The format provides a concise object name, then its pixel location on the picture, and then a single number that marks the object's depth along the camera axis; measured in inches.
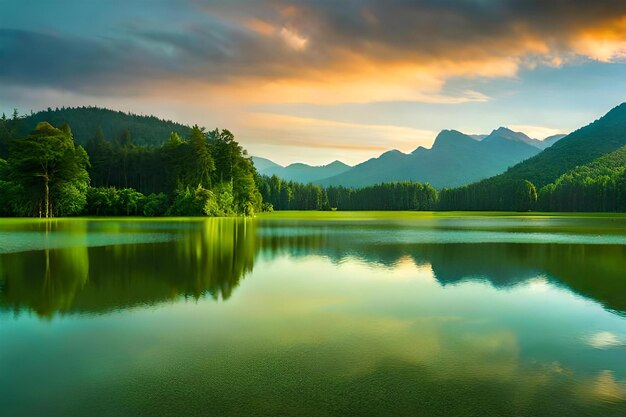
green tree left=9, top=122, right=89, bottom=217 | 2886.3
